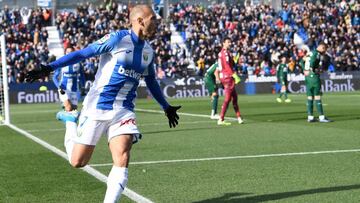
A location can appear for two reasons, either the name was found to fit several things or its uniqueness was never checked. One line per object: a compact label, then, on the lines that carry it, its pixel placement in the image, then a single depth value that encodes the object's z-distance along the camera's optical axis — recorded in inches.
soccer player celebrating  289.3
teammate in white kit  716.0
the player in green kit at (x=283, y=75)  1418.6
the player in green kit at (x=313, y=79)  804.0
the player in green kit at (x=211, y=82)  967.5
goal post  962.7
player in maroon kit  796.6
